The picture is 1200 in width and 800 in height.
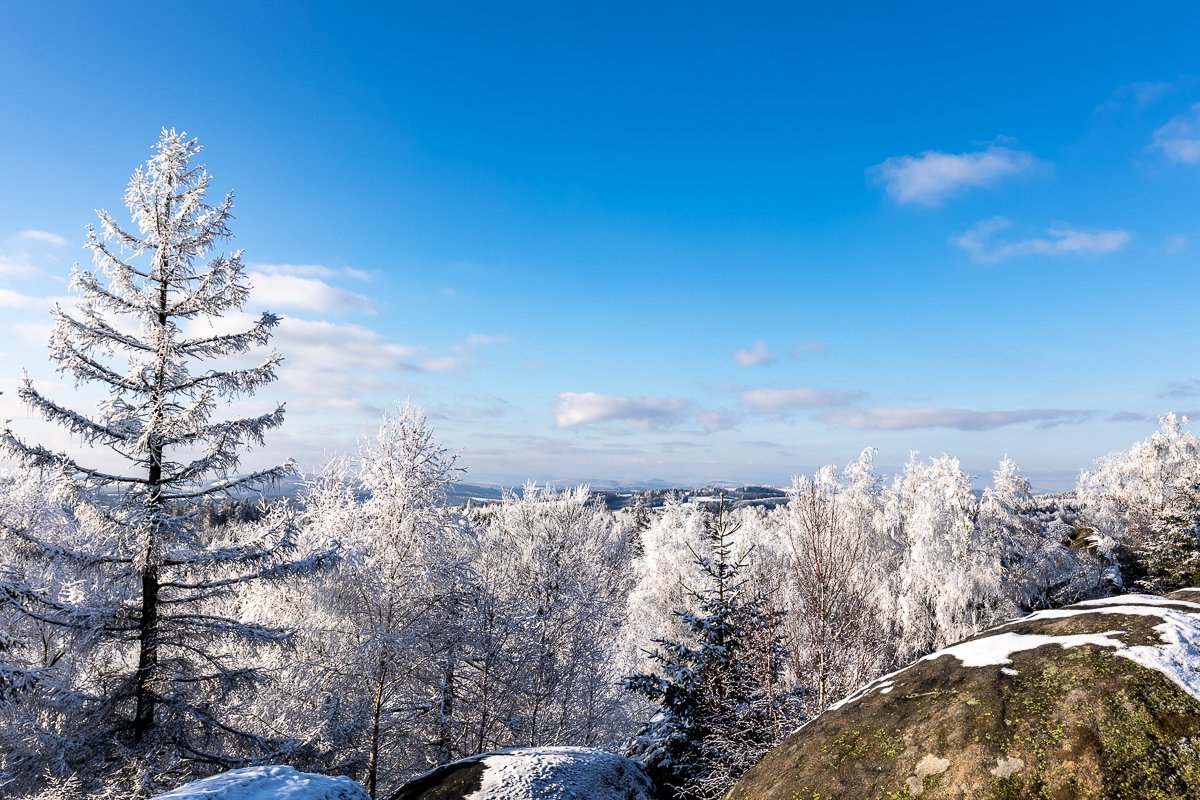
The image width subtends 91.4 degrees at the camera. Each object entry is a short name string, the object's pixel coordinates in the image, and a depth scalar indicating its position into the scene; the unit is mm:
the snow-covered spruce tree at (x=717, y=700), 10852
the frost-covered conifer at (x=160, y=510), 9328
